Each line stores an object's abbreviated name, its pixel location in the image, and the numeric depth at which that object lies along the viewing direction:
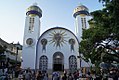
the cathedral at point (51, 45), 18.57
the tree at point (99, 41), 6.78
